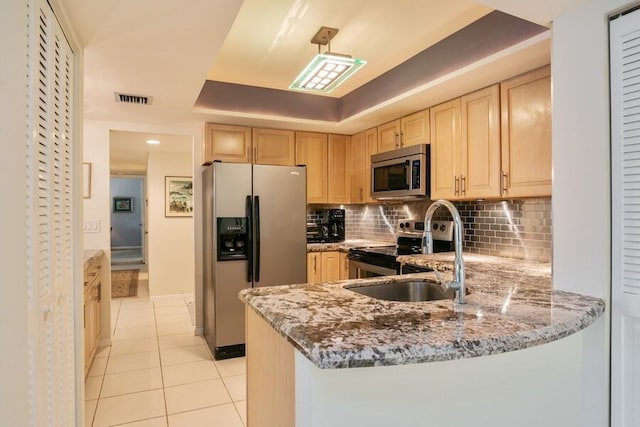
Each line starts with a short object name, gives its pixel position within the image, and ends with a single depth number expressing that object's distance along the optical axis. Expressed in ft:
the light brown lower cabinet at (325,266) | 12.59
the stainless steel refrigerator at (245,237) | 10.82
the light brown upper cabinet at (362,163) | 13.17
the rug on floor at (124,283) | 19.30
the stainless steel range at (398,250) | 10.53
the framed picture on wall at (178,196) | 18.62
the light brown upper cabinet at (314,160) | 13.60
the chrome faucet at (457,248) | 4.41
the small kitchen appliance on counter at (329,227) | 14.67
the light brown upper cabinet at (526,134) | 7.61
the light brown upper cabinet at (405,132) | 10.77
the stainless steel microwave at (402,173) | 10.59
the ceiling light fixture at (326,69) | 7.72
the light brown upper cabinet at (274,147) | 12.76
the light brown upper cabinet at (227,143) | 12.16
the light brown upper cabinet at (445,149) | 9.72
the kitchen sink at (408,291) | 5.63
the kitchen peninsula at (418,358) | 3.10
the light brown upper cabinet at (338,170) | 14.15
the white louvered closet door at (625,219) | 4.42
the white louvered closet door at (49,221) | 3.75
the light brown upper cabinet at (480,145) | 8.64
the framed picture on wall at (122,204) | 37.24
